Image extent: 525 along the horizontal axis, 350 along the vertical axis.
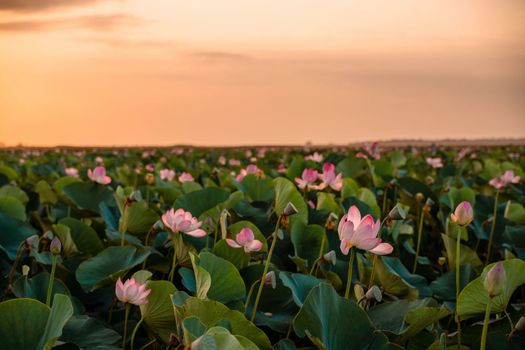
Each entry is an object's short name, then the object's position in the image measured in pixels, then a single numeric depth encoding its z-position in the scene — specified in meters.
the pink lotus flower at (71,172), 4.61
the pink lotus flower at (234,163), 6.70
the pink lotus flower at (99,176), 3.17
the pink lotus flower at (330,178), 2.79
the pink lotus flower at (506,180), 3.80
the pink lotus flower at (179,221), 1.88
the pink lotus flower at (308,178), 2.84
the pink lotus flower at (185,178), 3.83
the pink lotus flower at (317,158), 5.27
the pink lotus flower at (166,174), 4.36
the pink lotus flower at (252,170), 3.93
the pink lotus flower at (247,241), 1.80
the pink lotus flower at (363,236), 1.56
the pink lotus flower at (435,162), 5.70
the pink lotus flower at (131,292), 1.49
